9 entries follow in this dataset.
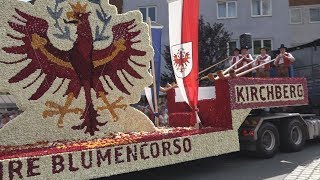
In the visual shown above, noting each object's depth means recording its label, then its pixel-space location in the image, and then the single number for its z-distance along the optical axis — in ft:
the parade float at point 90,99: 22.44
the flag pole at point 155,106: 33.54
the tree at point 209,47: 84.07
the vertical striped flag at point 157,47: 37.79
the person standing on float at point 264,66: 36.73
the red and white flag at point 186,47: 28.12
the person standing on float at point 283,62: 36.70
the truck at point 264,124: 31.24
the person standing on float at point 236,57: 38.29
